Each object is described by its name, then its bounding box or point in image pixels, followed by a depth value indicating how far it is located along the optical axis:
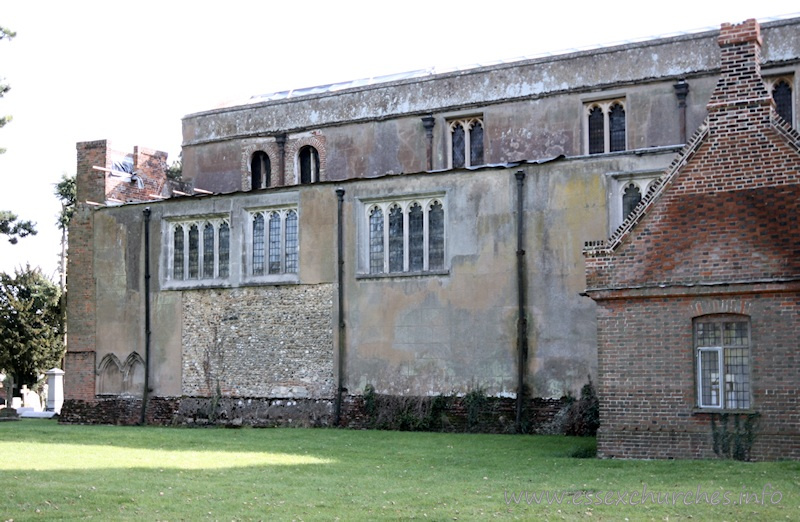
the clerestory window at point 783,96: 26.89
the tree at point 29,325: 48.19
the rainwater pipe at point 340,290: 26.45
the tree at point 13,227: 39.53
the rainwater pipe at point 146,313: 29.30
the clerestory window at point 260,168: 34.25
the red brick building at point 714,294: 17.06
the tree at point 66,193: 56.38
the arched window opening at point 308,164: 33.28
